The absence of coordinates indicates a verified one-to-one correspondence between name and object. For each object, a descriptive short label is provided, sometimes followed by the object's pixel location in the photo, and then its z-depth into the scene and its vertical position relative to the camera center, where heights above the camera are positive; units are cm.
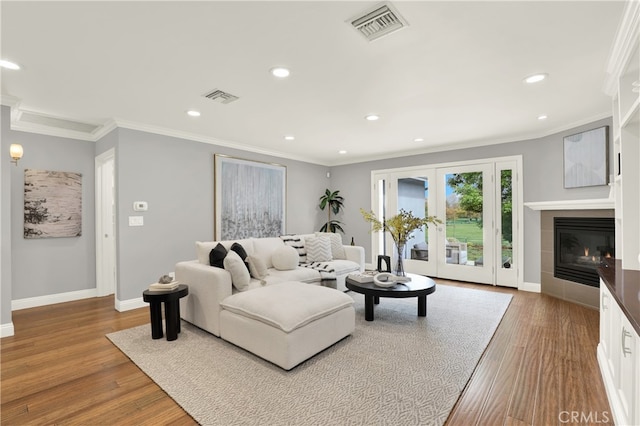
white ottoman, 233 -92
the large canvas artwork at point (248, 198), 496 +27
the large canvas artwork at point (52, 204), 402 +16
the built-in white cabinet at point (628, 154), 216 +41
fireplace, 379 -48
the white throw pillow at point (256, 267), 355 -64
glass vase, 364 -63
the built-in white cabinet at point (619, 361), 134 -86
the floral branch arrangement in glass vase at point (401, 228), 365 -20
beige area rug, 183 -122
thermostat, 395 +11
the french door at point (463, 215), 493 -6
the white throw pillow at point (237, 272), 311 -61
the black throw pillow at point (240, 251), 356 -45
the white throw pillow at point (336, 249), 500 -61
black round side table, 283 -92
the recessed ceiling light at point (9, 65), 238 +122
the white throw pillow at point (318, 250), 468 -58
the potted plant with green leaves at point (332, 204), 688 +20
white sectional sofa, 297 -77
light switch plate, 392 -8
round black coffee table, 314 -83
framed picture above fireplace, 379 +70
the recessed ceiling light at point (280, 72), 249 +120
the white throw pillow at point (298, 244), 467 -48
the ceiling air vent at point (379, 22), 179 +120
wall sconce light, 356 +77
